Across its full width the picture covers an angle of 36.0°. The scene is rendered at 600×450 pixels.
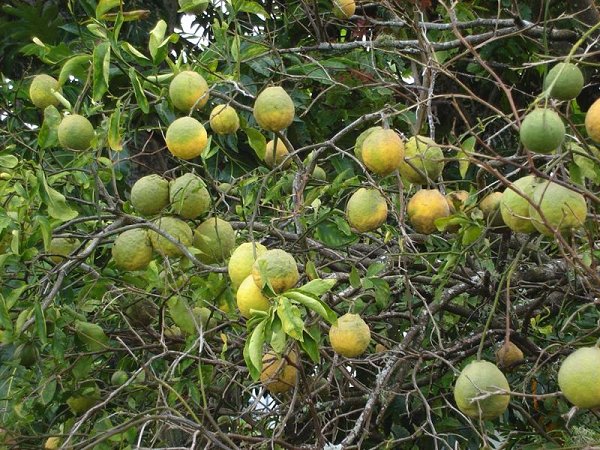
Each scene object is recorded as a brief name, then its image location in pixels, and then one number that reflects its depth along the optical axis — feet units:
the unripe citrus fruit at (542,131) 5.03
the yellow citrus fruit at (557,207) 5.32
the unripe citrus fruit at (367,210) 6.67
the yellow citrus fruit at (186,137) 6.50
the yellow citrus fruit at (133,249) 6.91
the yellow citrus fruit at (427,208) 6.84
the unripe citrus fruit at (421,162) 6.94
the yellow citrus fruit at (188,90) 6.68
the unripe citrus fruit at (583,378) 5.11
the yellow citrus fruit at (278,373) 7.04
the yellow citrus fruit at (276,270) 5.35
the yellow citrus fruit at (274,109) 6.53
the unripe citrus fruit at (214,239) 7.10
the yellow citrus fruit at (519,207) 5.59
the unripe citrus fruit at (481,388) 5.64
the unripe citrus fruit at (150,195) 7.04
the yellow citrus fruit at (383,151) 6.43
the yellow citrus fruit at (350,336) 6.57
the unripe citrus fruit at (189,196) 6.84
